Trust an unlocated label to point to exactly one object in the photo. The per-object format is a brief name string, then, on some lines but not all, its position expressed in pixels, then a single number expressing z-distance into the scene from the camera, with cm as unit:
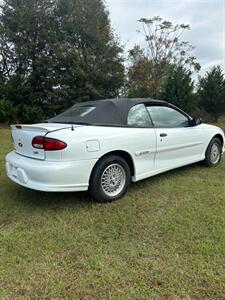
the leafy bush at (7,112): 1230
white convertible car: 300
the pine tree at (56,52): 1347
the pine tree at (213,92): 1412
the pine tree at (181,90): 1364
